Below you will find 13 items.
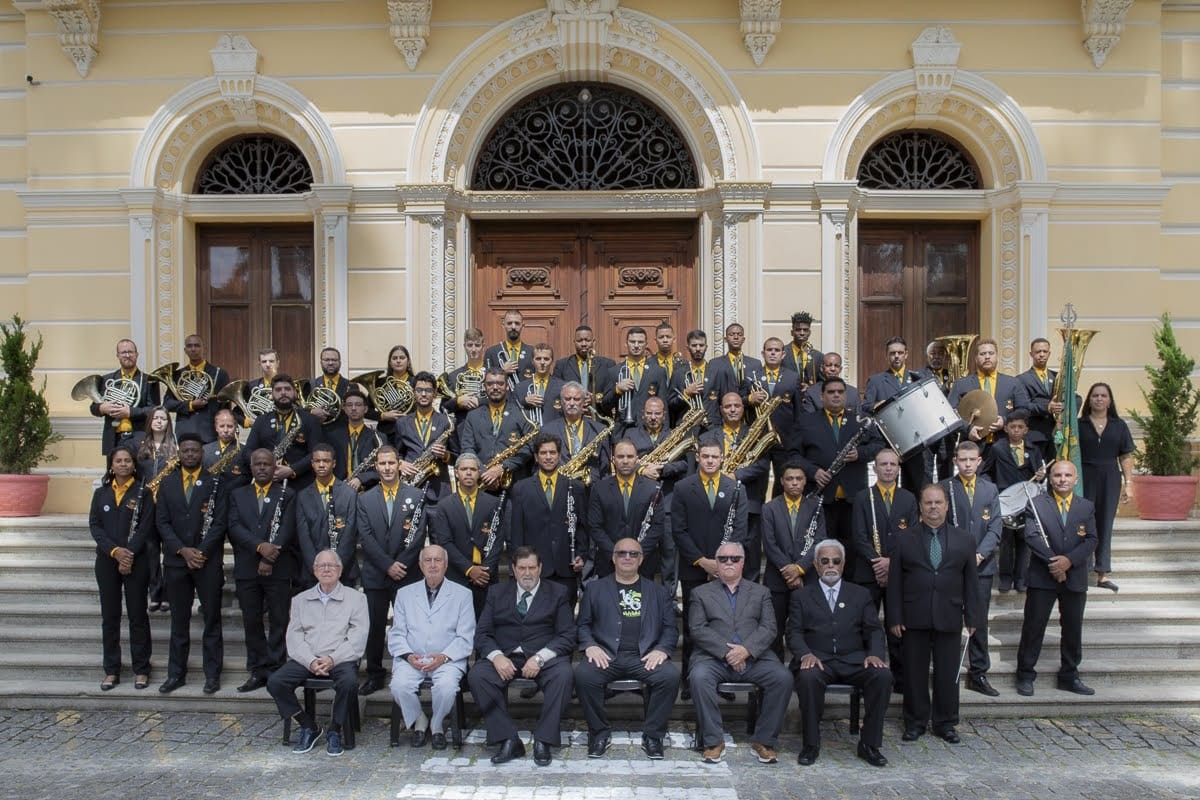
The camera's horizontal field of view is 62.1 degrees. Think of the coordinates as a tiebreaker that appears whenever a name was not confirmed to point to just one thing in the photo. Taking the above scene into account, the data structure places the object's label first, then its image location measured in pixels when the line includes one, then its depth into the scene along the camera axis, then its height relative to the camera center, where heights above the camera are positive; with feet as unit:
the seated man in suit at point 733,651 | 21.34 -5.90
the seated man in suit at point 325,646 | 21.99 -5.85
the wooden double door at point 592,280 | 36.94 +3.98
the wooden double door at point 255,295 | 37.70 +3.50
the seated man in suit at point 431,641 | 21.95 -5.82
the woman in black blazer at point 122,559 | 25.07 -4.32
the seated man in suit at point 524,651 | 21.47 -6.00
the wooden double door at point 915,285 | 37.04 +3.80
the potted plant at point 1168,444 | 31.78 -1.88
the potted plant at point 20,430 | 33.09 -1.44
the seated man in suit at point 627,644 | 21.75 -5.85
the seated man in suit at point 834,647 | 21.33 -5.86
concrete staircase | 24.34 -6.70
